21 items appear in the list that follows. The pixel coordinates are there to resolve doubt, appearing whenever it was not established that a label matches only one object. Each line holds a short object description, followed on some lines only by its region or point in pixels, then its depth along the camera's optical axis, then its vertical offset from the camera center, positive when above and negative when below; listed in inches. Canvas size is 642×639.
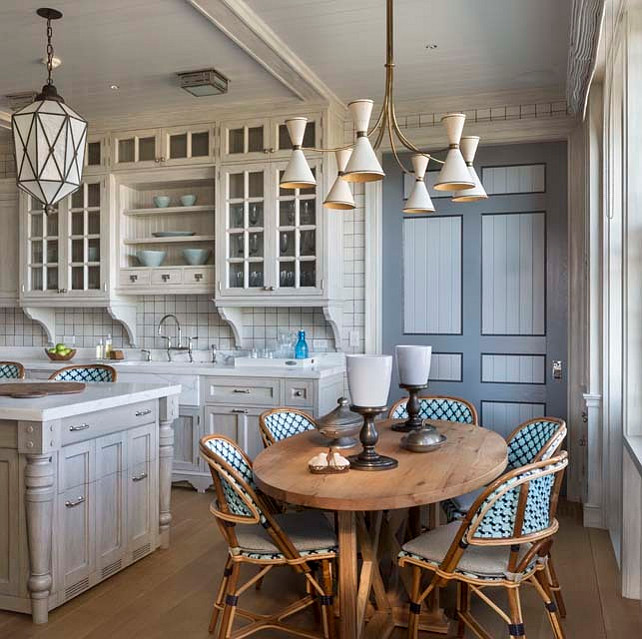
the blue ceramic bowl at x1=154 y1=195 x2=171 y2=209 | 216.1 +36.1
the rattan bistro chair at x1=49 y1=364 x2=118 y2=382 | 172.2 -14.6
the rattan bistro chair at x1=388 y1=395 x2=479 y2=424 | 153.2 -21.1
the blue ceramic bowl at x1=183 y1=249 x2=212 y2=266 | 210.8 +18.5
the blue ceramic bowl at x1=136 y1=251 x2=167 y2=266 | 215.3 +18.5
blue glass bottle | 200.5 -9.7
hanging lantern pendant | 124.6 +30.9
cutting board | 127.0 -14.2
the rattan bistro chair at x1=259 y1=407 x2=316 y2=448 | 129.0 -21.2
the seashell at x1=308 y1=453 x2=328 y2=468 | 96.3 -20.5
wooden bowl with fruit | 221.3 -12.2
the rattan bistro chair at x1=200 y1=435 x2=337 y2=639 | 96.6 -33.2
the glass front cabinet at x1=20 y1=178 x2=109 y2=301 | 216.8 +22.4
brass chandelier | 105.3 +25.2
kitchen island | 113.7 -31.5
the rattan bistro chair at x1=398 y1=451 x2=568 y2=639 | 91.0 -32.4
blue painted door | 188.5 +8.9
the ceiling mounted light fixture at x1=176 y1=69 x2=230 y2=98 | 171.3 +59.3
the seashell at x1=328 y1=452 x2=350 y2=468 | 96.3 -20.4
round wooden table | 85.5 -22.2
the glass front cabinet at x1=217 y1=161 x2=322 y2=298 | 195.3 +23.2
